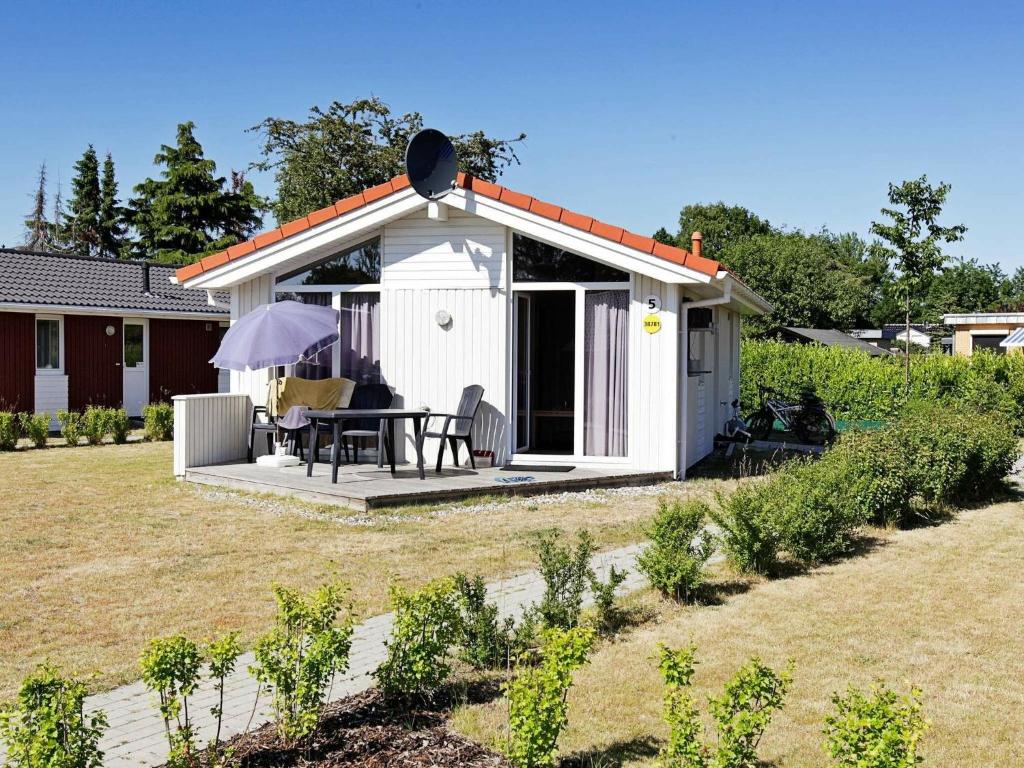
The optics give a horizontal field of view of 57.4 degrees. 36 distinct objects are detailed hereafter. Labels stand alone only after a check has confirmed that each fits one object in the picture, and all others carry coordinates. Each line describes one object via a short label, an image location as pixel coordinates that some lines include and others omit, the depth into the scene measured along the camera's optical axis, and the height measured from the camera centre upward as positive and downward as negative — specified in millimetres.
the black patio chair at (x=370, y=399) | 11961 -168
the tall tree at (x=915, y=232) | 18359 +3075
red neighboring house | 18031 +1073
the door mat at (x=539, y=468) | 11352 -1004
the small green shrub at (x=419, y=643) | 4191 -1184
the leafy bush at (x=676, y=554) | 6113 -1119
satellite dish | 11141 +2658
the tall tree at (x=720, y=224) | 61125 +10835
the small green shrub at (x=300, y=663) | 3779 -1144
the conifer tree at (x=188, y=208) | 40688 +7881
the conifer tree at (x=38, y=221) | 47594 +8510
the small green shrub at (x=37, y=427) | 15484 -685
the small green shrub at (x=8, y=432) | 14984 -744
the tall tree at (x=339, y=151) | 34656 +8795
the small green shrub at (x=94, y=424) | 15953 -655
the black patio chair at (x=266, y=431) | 12047 -592
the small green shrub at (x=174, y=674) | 3424 -1091
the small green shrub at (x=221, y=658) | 3680 -1081
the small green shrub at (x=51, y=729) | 3014 -1148
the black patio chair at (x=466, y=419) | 11259 -403
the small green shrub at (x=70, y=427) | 15828 -699
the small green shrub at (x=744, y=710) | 3199 -1170
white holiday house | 11273 +1040
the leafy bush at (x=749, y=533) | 6859 -1080
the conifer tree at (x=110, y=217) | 44469 +8041
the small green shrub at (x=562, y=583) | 5242 -1160
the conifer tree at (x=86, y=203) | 44312 +8705
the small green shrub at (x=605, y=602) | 5586 -1312
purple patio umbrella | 10828 +574
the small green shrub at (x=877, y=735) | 2941 -1135
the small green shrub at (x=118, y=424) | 16125 -667
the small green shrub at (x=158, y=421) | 16719 -632
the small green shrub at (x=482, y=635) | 4883 -1325
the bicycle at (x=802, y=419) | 16375 -578
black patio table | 10242 -368
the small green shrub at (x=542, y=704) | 3346 -1166
